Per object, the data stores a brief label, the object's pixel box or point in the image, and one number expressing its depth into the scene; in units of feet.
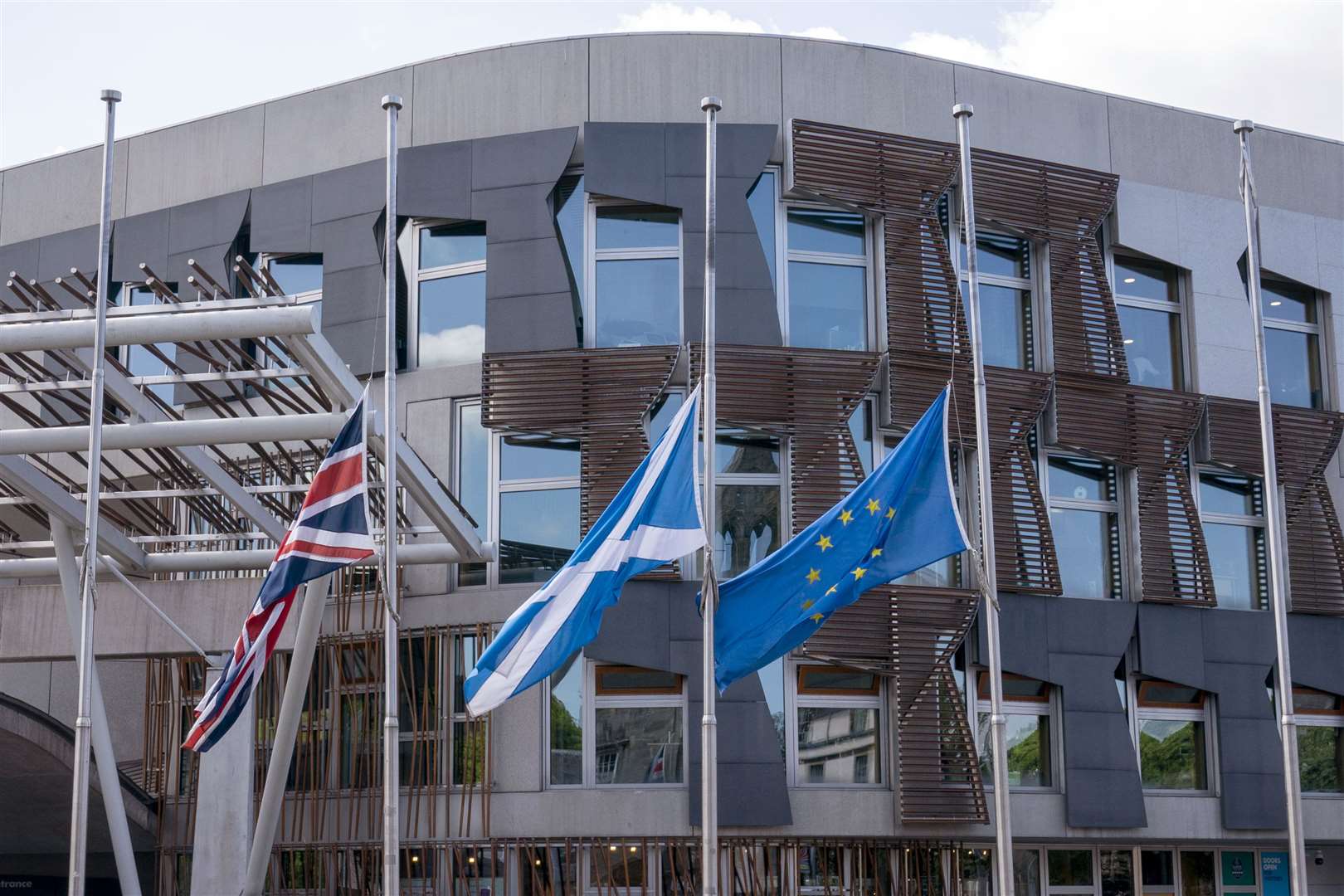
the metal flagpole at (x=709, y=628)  45.14
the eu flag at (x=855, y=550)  45.34
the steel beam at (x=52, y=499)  61.57
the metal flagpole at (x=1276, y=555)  48.57
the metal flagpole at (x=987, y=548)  44.98
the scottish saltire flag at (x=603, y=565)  43.65
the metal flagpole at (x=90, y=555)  49.62
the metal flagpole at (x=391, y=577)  46.26
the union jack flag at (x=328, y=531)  47.73
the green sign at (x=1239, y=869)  75.15
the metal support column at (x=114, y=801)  60.54
